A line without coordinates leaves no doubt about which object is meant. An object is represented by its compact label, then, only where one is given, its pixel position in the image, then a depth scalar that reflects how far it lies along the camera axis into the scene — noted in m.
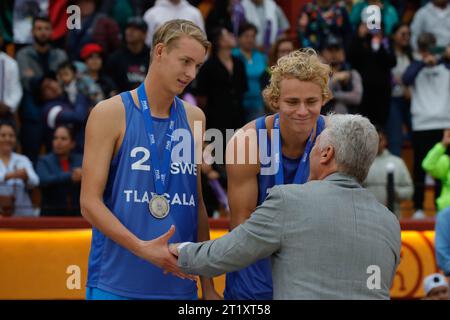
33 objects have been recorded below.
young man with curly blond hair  5.69
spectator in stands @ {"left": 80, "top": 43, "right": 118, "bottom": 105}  11.27
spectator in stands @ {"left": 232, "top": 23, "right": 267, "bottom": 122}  11.93
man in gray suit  4.70
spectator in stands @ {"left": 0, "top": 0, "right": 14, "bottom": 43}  12.17
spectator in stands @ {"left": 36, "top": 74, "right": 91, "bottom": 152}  10.97
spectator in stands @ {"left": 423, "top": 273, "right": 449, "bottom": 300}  8.77
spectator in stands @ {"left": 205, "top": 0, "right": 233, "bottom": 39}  12.62
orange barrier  8.98
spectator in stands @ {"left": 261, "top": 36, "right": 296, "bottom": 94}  11.49
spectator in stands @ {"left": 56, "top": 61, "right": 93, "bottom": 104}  11.49
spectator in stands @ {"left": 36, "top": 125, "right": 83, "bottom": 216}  9.79
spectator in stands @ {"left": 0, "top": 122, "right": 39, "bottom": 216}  9.69
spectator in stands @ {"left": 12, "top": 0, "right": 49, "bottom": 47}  12.40
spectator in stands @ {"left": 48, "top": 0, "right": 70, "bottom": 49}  12.38
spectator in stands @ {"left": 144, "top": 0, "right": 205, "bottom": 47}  12.15
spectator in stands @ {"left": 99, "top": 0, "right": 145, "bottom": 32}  12.97
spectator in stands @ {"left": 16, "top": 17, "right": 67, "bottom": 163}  11.31
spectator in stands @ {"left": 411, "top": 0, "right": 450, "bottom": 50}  13.27
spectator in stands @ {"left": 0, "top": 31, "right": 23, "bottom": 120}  11.35
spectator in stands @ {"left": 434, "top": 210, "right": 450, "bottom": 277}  8.62
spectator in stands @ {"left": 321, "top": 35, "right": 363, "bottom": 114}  11.77
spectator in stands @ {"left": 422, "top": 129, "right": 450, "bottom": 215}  10.88
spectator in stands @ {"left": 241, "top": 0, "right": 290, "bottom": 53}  13.00
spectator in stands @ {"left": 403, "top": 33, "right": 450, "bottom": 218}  12.50
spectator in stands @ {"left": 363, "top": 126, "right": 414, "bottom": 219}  10.42
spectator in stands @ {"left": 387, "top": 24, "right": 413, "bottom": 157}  12.79
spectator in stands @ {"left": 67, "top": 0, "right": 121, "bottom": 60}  12.27
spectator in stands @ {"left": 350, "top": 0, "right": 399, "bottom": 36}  12.69
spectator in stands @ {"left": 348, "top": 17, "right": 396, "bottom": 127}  12.31
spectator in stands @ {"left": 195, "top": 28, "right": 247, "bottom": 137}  11.39
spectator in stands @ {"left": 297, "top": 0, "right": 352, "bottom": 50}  12.41
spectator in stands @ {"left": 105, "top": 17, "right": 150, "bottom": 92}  11.56
